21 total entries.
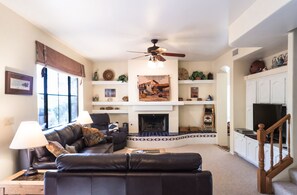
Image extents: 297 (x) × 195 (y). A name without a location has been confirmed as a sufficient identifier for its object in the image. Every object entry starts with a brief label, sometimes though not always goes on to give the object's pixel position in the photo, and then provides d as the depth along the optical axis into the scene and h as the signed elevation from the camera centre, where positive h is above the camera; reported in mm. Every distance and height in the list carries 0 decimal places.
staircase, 2917 -1255
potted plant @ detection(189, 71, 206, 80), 7203 +726
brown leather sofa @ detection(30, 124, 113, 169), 2916 -841
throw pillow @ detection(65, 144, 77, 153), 3592 -858
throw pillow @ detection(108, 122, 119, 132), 6188 -864
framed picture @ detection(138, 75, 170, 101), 6895 +278
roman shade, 3811 +794
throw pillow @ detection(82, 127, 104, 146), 4875 -882
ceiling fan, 4441 +953
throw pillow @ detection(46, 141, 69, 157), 3012 -718
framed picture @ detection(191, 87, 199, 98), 7465 +158
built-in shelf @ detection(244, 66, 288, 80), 4000 +513
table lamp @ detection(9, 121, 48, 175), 2527 -477
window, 4309 -2
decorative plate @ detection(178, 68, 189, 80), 7349 +809
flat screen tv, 3969 -344
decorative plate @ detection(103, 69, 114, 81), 7407 +787
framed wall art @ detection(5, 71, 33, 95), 2938 +214
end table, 2338 -969
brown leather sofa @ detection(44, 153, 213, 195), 1966 -721
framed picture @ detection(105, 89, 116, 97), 7512 +201
